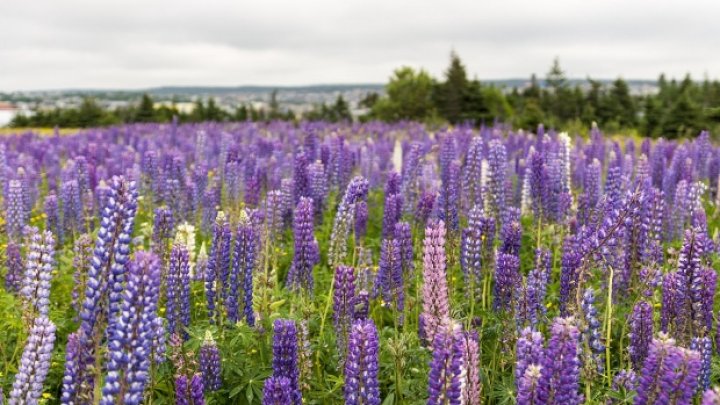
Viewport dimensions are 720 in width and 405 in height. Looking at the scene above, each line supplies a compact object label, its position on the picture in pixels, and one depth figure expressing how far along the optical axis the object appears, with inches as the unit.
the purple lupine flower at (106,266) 119.3
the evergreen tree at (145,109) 1601.9
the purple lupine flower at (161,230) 216.8
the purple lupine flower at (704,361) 160.5
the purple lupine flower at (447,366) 118.6
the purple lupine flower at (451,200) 242.8
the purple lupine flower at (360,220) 269.1
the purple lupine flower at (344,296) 168.6
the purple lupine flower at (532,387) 120.2
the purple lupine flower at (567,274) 173.9
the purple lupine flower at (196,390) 139.7
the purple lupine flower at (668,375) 117.6
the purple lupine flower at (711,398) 93.1
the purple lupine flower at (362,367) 132.5
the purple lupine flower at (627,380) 159.0
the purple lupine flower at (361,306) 179.6
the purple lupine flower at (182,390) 140.3
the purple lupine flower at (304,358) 172.2
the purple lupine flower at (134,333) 111.9
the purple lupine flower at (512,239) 207.6
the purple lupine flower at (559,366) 118.6
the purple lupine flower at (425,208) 263.0
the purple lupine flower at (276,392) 133.0
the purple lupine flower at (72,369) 124.7
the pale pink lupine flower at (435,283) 155.1
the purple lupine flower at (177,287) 181.0
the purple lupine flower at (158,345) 151.7
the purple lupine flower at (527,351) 127.7
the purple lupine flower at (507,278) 179.9
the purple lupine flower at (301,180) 315.3
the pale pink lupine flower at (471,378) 131.2
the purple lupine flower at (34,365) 130.3
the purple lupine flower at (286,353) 145.7
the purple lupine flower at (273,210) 243.8
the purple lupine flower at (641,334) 165.6
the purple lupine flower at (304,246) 202.5
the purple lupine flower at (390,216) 261.4
